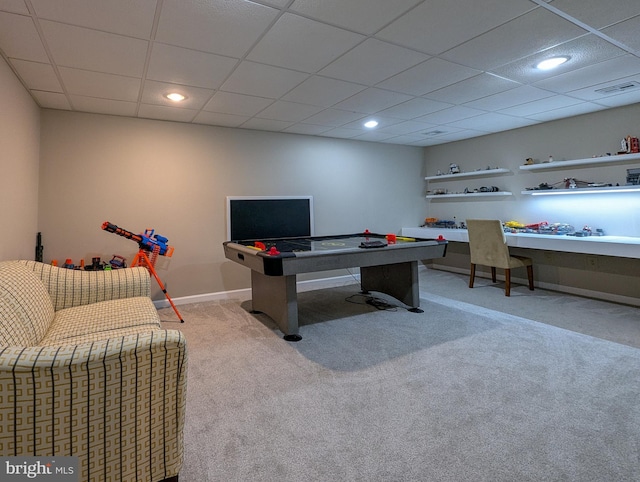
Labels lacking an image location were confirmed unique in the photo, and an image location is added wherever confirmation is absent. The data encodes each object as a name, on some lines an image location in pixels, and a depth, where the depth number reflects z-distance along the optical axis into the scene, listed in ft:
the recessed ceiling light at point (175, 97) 10.27
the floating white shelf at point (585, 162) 12.22
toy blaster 10.59
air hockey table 9.04
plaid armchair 3.46
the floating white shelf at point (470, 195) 16.53
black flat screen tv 14.44
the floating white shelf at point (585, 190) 12.21
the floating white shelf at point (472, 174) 16.53
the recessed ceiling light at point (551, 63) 8.43
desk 11.32
